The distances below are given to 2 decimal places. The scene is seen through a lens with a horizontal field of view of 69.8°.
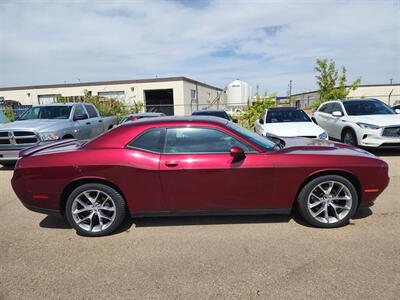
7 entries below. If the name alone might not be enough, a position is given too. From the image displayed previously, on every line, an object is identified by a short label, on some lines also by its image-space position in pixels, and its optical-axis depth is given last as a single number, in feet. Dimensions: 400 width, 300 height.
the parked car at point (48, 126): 23.47
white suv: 24.70
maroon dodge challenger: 11.68
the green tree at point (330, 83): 59.98
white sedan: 24.32
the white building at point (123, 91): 93.50
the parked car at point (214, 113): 32.98
